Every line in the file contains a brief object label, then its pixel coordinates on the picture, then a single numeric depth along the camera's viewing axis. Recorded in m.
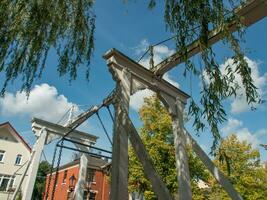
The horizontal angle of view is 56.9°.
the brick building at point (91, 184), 20.45
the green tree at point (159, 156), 12.52
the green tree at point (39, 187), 29.52
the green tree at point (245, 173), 13.35
